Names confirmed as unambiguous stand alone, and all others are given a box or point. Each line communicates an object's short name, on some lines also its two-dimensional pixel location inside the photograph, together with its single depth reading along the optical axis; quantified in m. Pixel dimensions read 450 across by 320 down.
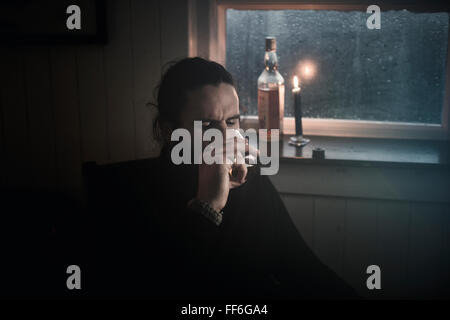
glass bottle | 1.67
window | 1.71
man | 1.13
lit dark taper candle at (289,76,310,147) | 1.63
